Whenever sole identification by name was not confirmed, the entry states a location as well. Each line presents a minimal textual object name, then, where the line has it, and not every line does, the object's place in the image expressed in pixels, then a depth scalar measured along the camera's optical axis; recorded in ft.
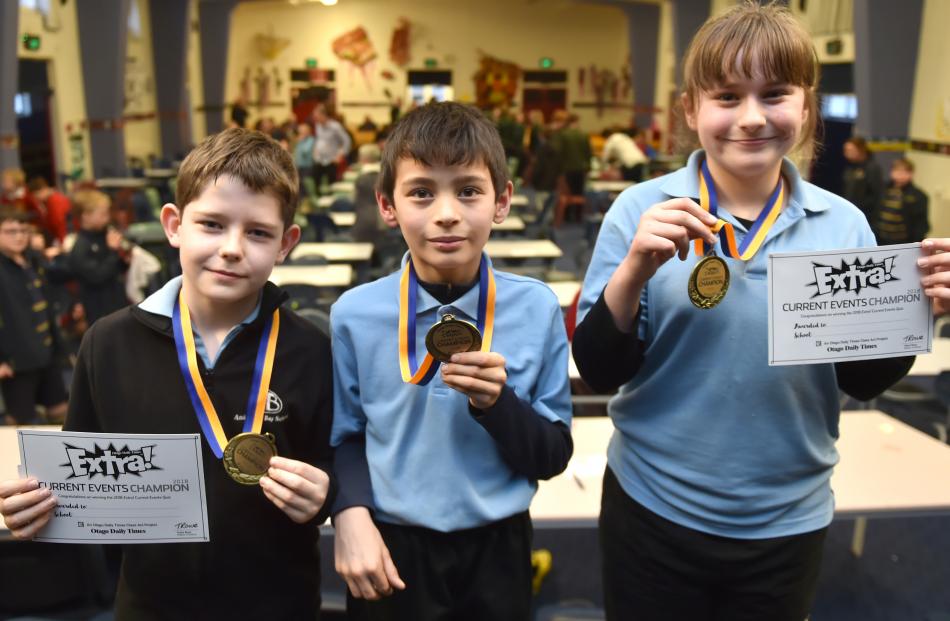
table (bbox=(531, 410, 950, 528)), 8.17
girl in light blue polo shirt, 4.46
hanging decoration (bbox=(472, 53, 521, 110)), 84.58
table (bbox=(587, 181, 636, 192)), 38.34
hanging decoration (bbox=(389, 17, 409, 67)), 83.20
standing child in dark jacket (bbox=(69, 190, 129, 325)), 17.70
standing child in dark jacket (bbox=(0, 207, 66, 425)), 14.17
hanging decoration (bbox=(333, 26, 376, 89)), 82.79
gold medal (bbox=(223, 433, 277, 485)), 4.36
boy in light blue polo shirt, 4.54
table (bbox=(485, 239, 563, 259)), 22.45
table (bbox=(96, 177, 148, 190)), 38.81
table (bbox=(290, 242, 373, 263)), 21.74
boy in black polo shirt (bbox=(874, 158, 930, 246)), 28.12
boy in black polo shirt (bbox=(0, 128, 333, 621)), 4.74
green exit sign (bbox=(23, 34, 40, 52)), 39.77
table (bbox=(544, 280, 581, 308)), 17.15
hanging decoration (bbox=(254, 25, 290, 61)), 81.30
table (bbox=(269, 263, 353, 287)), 18.62
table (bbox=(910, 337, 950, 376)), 13.25
